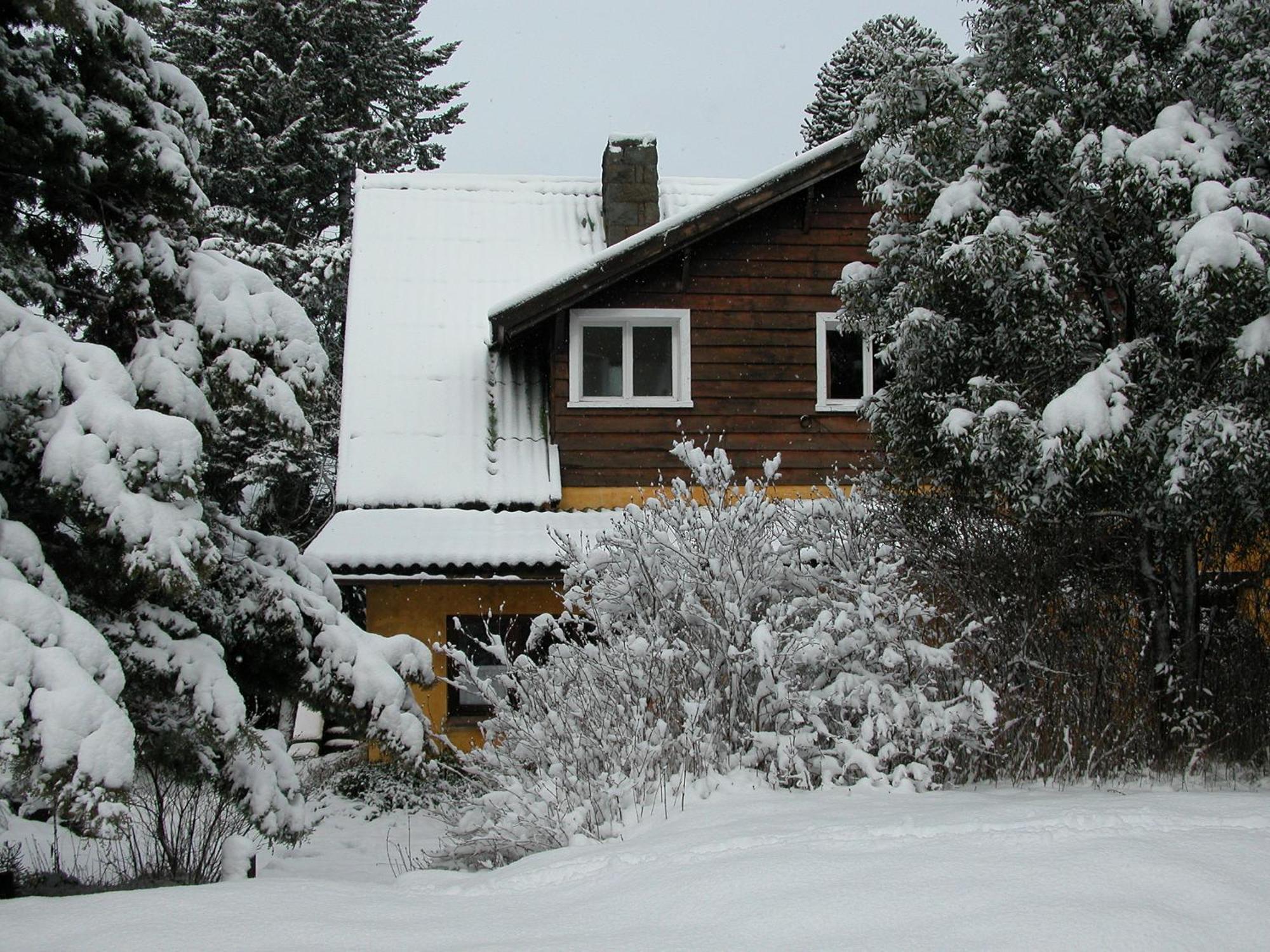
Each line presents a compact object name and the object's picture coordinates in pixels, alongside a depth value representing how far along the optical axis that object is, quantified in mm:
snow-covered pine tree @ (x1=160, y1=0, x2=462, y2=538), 21625
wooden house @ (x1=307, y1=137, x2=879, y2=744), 12102
